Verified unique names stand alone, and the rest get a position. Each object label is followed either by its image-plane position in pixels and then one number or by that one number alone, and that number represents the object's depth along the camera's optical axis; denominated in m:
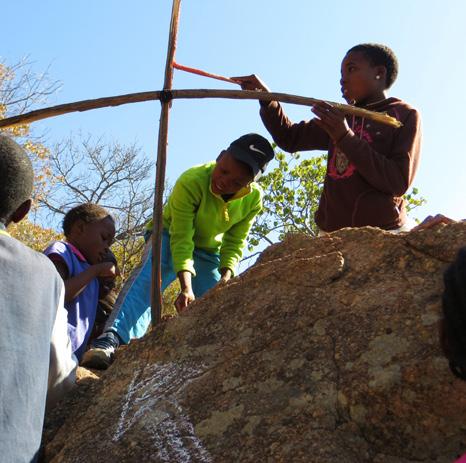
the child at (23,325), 2.03
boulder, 1.99
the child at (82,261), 3.55
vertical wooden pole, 3.17
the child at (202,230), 3.63
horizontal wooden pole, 3.11
